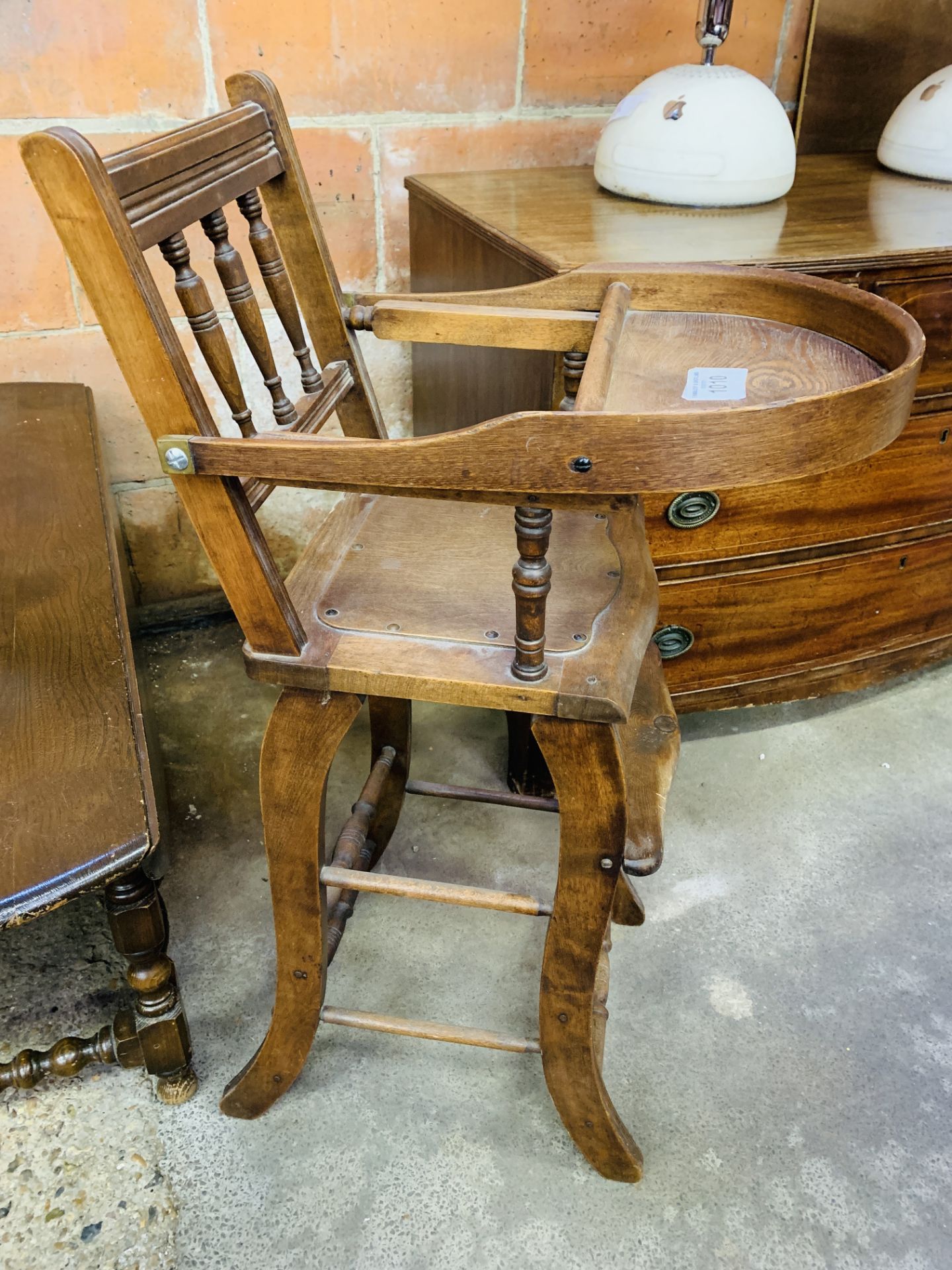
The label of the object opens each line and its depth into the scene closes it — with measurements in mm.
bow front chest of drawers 1448
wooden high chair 769
